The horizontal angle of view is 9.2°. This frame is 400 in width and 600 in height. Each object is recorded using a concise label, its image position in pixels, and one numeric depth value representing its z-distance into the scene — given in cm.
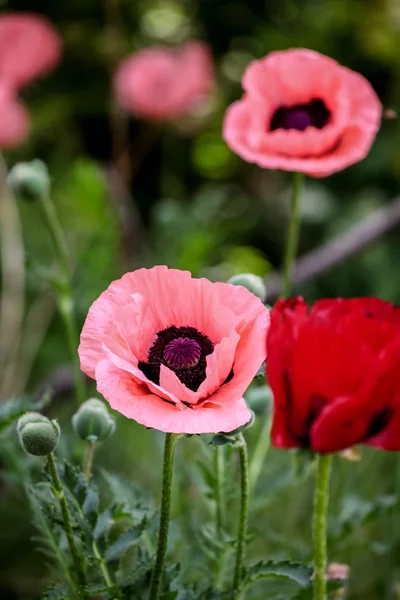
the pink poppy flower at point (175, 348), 130
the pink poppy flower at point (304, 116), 152
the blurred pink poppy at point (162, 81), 343
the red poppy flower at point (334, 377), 130
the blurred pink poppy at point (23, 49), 334
